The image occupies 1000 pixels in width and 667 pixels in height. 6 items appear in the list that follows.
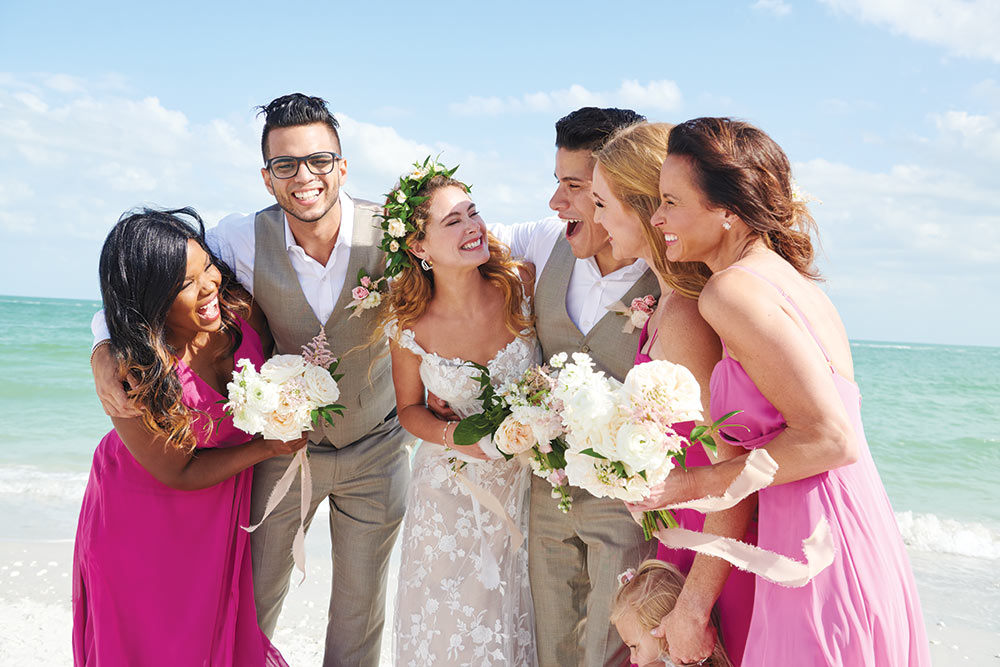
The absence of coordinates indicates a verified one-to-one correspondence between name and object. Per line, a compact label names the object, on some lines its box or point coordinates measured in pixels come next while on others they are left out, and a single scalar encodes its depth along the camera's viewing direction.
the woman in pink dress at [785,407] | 2.22
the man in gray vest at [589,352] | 3.64
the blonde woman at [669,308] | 2.63
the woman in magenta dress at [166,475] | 3.52
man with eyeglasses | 4.21
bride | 3.92
